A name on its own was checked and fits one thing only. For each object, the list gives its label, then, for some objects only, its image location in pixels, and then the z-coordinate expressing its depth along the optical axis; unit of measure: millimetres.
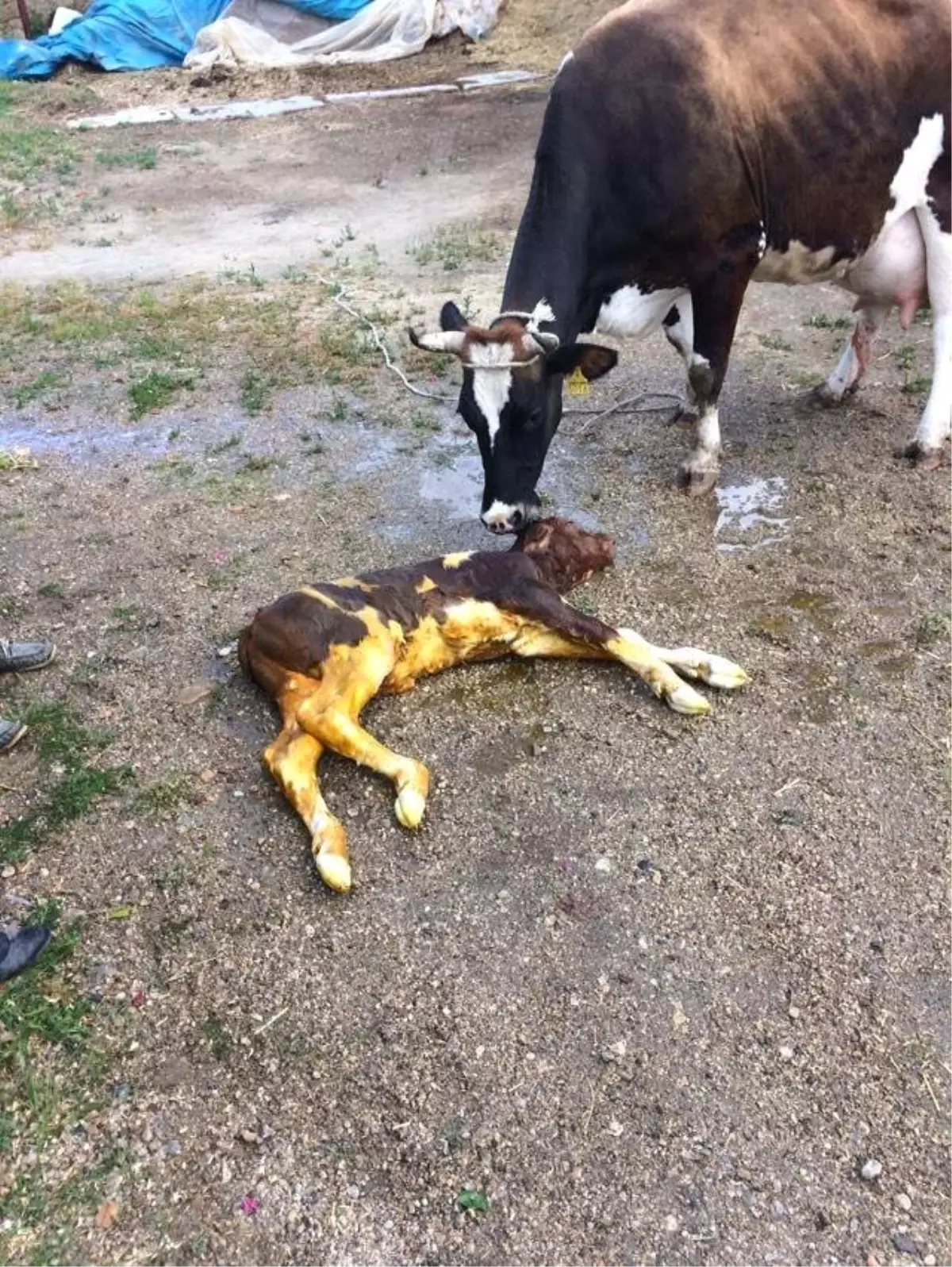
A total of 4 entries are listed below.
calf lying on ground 3279
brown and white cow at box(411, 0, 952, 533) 4262
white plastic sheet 15398
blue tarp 15773
